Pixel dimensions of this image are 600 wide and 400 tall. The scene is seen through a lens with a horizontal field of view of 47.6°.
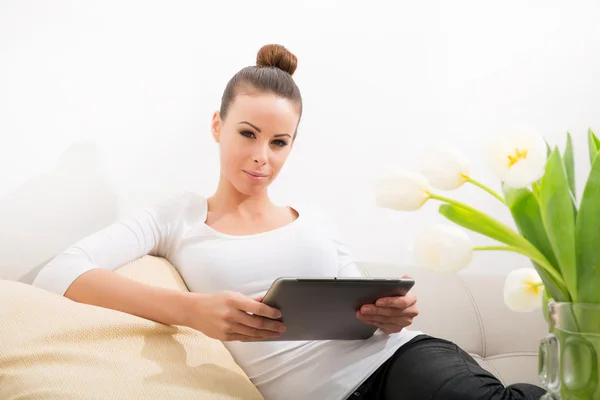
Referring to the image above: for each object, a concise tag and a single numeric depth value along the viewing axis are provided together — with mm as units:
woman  1163
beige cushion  987
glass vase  667
